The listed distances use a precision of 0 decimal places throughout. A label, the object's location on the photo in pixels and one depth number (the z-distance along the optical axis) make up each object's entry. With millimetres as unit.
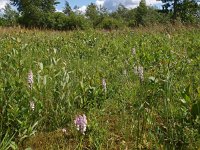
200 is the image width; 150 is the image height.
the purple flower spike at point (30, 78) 2541
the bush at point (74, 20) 44788
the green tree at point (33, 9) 50653
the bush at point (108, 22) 47416
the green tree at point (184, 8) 46531
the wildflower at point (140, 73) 2648
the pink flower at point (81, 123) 1871
